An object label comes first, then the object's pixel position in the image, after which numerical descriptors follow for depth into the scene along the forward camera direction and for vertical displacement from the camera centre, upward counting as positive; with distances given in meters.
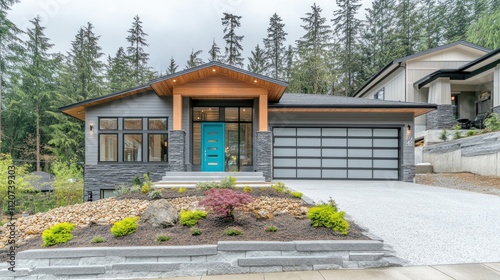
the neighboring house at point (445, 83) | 12.13 +3.27
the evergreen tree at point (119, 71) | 22.20 +6.70
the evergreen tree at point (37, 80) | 18.34 +4.80
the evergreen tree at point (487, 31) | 13.80 +6.72
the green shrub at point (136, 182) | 7.11 -1.15
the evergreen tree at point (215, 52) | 23.62 +8.83
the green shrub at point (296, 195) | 5.18 -1.09
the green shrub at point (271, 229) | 3.18 -1.11
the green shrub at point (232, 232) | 3.07 -1.12
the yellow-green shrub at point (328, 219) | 3.19 -1.01
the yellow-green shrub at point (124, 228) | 3.06 -1.08
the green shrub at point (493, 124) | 8.91 +0.76
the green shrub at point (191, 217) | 3.38 -1.04
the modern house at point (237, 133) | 8.38 +0.37
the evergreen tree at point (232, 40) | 22.41 +9.75
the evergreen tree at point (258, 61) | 24.75 +8.38
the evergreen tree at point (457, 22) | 20.47 +10.42
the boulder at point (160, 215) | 3.38 -1.04
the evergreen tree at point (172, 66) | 25.69 +8.09
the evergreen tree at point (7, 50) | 14.77 +6.12
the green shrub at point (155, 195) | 5.07 -1.08
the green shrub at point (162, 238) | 2.95 -1.15
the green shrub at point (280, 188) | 5.67 -1.06
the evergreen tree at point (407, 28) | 21.06 +10.11
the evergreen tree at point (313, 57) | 20.81 +7.53
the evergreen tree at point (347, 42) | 22.95 +9.63
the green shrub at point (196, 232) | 3.11 -1.13
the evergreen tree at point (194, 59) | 24.31 +8.38
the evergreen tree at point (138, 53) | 23.08 +8.61
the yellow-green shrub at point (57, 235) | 2.96 -1.14
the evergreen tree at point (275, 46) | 24.91 +10.00
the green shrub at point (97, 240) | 2.95 -1.17
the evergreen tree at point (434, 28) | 21.39 +10.16
